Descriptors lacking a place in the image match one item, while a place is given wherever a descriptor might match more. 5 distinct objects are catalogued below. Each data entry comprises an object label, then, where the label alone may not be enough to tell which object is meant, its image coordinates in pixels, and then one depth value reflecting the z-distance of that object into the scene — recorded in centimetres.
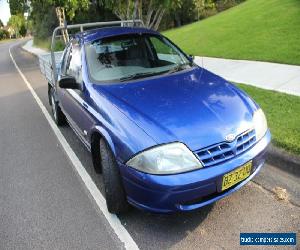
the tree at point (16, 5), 1995
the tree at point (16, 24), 10355
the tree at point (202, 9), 3221
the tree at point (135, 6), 1428
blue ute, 344
